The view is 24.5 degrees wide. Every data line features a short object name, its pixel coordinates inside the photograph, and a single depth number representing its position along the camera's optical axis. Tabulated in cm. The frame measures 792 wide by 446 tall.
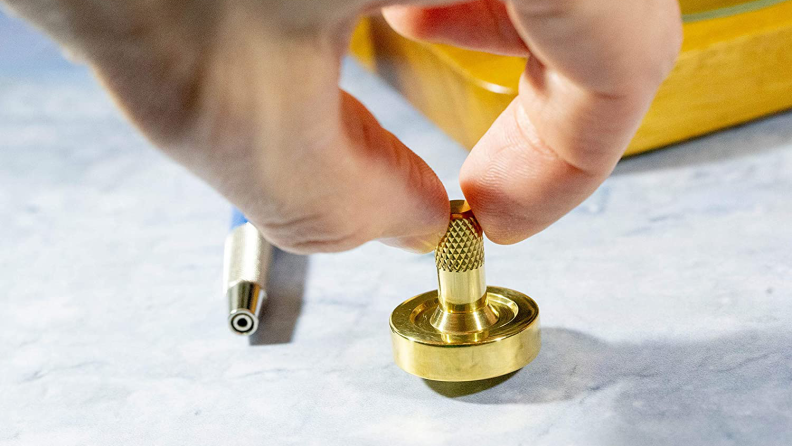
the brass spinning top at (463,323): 33
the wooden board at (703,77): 43
